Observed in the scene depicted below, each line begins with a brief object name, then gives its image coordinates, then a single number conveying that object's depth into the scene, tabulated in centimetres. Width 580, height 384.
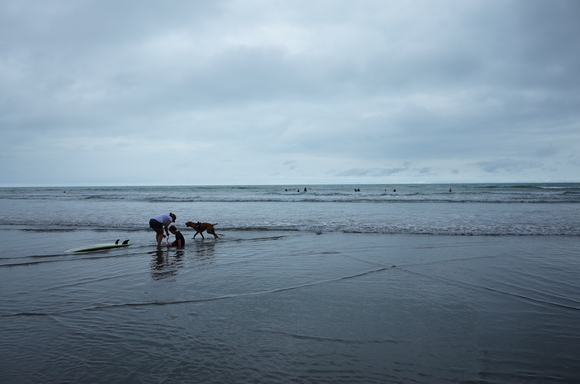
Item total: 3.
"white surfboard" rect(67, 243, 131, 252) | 1141
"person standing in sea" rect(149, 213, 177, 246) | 1209
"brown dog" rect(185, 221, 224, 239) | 1364
